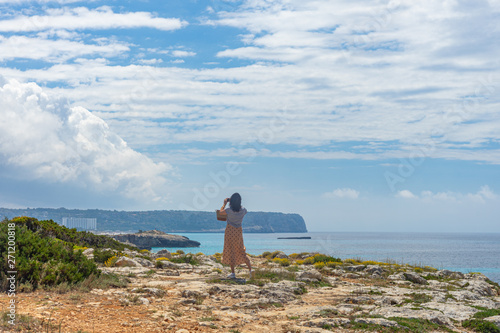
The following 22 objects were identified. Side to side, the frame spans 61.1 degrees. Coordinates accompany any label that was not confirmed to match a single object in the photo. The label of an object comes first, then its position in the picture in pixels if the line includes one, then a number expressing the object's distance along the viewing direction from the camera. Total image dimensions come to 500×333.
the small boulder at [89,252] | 21.08
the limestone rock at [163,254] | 26.58
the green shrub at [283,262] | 25.01
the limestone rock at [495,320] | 10.06
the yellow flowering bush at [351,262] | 27.12
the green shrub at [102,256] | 19.62
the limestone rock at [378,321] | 9.52
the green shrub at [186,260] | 22.89
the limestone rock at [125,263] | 18.86
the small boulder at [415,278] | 19.02
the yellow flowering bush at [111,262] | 18.80
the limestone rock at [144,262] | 20.69
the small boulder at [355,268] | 22.52
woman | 15.12
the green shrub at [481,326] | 9.82
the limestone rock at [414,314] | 10.26
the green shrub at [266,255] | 34.76
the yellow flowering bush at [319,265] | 23.27
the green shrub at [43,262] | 11.11
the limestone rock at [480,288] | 18.02
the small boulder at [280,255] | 32.89
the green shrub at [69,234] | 25.75
